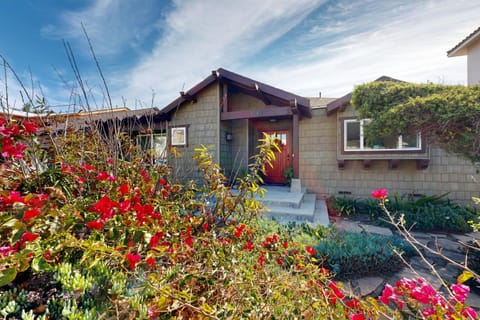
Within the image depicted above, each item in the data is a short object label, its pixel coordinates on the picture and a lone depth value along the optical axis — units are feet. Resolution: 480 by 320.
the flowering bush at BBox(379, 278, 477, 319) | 4.00
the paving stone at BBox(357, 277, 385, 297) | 8.18
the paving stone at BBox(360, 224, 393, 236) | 14.63
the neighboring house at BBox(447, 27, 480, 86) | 27.74
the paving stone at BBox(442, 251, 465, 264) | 11.01
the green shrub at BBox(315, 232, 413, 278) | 9.39
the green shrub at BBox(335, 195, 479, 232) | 15.89
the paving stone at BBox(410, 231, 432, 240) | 14.17
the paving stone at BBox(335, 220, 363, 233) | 15.25
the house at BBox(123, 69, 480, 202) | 20.40
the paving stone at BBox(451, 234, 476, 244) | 13.69
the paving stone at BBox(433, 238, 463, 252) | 12.36
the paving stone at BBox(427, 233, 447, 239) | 14.23
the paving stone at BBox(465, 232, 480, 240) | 14.37
